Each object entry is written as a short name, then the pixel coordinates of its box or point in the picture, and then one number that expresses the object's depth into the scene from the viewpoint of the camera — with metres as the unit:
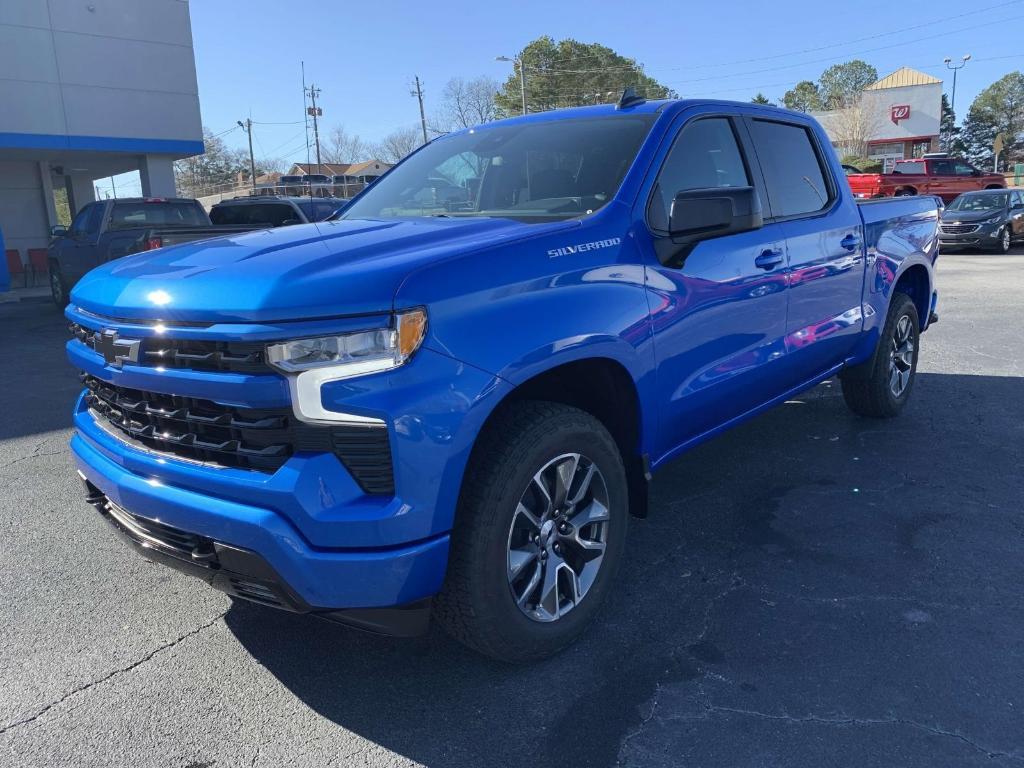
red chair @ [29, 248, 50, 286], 21.56
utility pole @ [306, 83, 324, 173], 78.69
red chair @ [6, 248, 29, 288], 21.33
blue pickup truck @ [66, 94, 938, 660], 2.18
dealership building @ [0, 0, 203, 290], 17.59
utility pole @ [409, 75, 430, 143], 70.19
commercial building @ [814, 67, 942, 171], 60.78
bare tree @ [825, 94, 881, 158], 60.28
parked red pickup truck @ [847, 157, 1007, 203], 27.30
